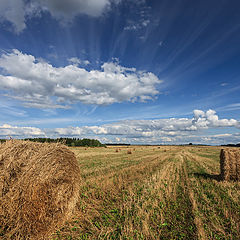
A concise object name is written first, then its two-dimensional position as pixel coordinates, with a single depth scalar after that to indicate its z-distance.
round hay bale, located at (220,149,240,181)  10.80
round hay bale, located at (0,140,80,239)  4.61
